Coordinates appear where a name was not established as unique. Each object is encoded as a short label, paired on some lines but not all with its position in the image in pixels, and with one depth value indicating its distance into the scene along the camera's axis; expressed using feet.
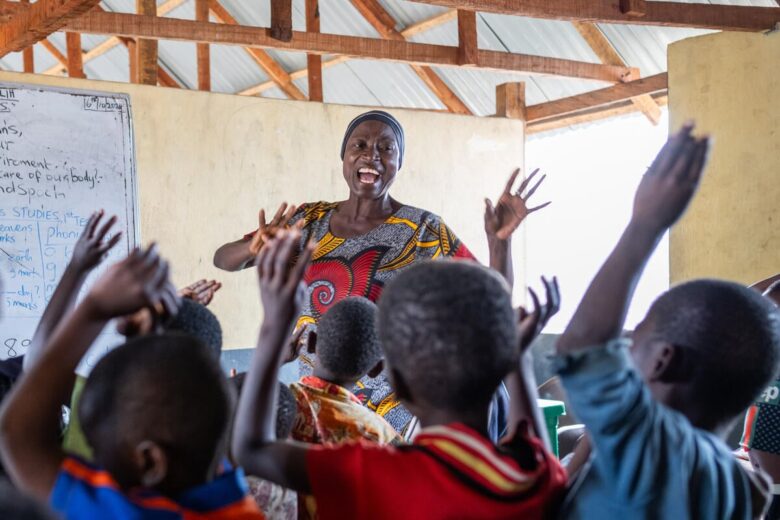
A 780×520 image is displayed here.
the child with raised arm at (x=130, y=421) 3.66
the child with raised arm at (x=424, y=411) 3.85
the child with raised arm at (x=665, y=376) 3.79
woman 8.62
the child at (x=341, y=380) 5.95
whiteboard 12.27
